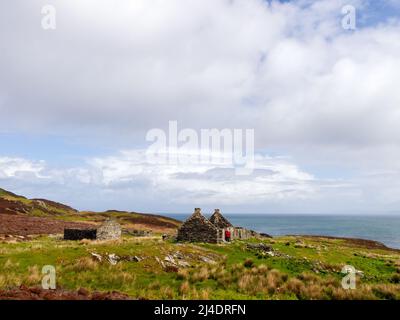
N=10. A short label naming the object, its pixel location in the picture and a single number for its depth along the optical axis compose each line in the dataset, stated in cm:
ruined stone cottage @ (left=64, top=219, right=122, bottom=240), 4428
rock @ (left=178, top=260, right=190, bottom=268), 2868
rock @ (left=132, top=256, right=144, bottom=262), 2778
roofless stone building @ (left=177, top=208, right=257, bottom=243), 4025
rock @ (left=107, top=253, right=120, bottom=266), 2708
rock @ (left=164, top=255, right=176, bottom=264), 2886
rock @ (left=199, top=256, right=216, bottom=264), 3085
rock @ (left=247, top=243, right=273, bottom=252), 3738
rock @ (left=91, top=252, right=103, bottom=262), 2691
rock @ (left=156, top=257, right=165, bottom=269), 2758
